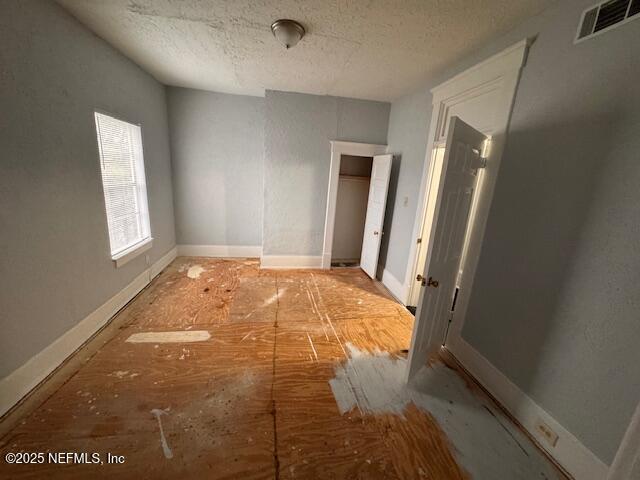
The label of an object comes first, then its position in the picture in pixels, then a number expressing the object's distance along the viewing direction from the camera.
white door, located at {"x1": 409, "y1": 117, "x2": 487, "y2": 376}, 1.71
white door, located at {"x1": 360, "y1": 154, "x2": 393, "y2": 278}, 3.70
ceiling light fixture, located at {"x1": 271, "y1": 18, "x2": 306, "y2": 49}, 1.97
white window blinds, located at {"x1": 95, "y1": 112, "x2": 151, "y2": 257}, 2.65
